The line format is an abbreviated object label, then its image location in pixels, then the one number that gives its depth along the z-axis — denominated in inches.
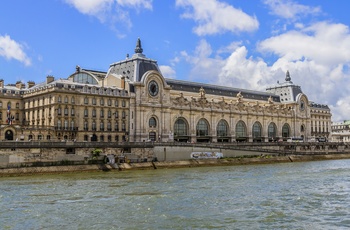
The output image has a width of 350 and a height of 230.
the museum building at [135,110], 3619.6
